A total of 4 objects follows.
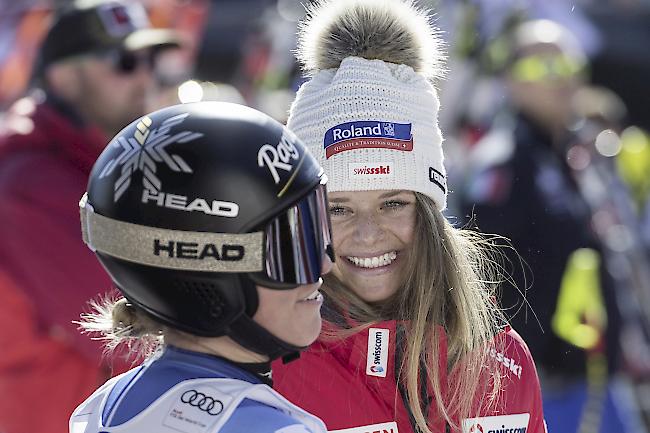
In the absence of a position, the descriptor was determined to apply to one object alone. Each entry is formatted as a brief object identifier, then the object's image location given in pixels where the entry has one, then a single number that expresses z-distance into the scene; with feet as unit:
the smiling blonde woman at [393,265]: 17.76
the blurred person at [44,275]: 27.12
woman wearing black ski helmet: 12.98
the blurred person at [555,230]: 33.24
